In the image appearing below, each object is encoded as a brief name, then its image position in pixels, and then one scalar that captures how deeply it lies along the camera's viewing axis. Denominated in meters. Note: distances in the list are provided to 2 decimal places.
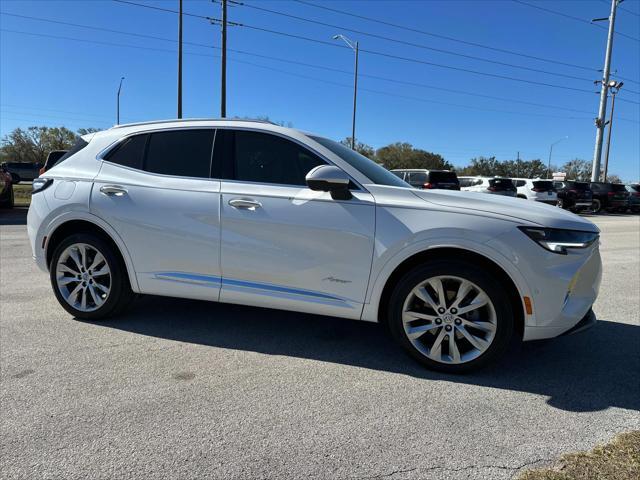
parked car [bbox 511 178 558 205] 23.00
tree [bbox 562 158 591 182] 107.25
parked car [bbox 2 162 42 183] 49.09
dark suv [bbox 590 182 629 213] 27.61
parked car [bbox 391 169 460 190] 19.47
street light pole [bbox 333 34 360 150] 32.28
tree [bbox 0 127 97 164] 63.16
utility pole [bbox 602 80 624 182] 45.60
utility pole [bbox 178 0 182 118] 22.94
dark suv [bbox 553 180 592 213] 24.75
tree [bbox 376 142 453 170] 77.00
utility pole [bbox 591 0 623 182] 33.00
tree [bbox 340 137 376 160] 69.79
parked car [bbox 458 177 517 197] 21.89
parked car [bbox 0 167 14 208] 13.33
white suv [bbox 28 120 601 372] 3.19
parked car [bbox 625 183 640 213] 28.88
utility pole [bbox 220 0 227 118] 21.25
